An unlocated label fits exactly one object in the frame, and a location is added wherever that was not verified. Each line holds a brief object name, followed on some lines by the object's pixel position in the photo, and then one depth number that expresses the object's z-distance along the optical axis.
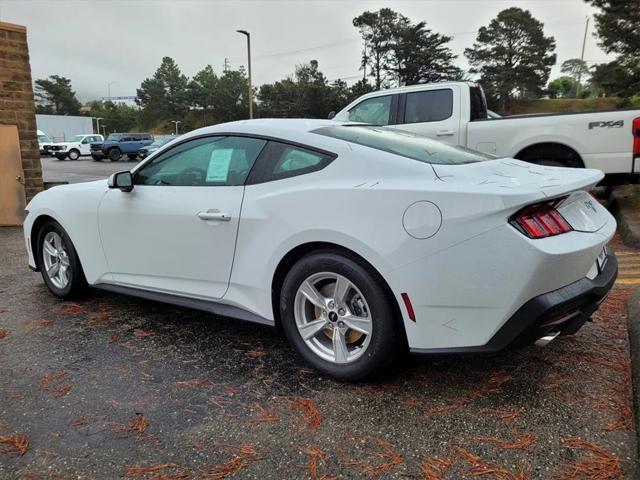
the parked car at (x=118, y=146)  34.47
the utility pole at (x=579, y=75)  69.16
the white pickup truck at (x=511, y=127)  6.38
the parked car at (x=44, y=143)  37.18
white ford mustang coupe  2.32
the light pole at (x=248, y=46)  34.85
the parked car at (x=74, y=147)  36.06
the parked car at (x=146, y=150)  33.42
